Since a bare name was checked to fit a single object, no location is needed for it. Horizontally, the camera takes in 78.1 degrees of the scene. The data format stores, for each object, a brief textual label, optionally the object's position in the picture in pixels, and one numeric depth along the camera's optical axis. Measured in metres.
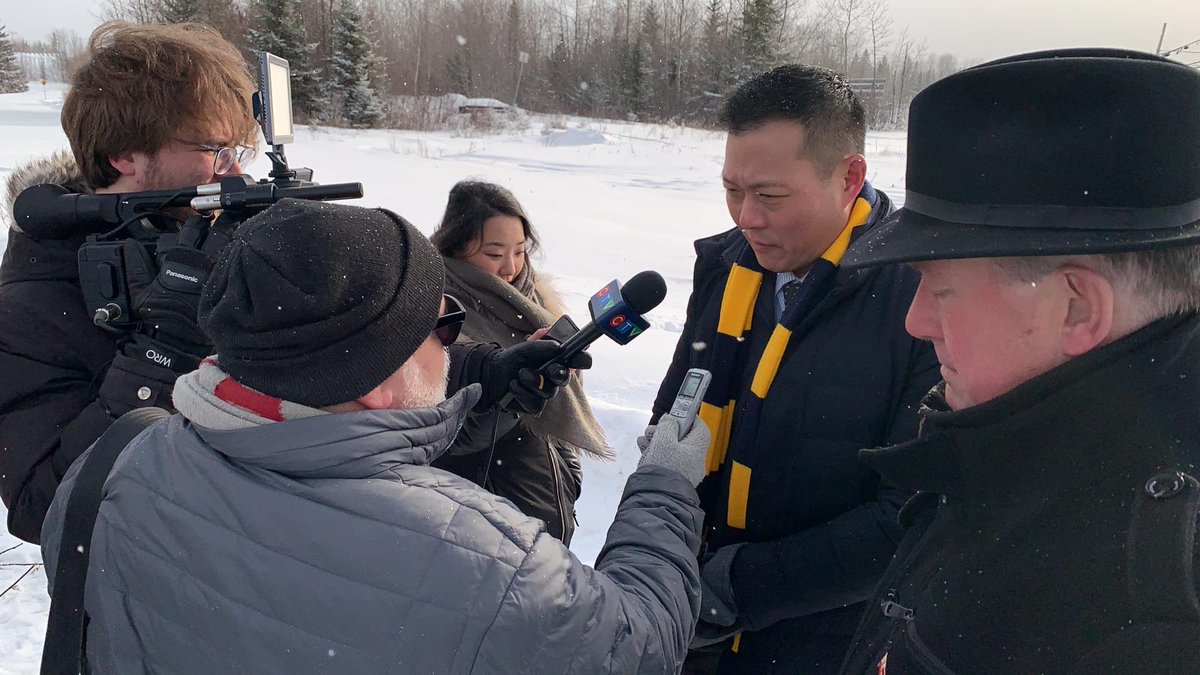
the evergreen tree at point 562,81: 40.38
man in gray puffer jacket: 0.95
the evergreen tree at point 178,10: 22.64
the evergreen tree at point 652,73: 38.06
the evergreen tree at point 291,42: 25.19
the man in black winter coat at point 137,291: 1.59
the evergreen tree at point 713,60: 35.22
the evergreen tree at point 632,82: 37.72
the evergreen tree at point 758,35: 33.28
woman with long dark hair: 2.20
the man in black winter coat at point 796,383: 1.62
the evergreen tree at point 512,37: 41.45
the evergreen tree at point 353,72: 27.23
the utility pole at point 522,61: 38.75
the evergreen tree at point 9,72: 32.03
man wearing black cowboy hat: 0.82
